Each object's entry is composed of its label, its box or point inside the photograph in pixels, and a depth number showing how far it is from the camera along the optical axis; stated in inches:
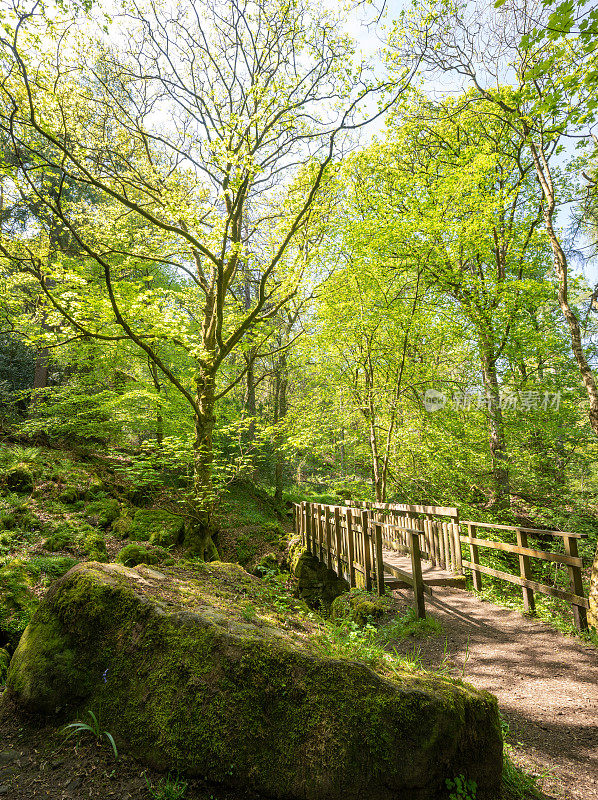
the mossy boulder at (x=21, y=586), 173.0
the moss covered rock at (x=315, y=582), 351.9
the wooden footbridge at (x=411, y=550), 202.1
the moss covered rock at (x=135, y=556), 249.1
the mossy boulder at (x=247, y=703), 80.4
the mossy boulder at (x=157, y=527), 341.7
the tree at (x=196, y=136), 283.3
